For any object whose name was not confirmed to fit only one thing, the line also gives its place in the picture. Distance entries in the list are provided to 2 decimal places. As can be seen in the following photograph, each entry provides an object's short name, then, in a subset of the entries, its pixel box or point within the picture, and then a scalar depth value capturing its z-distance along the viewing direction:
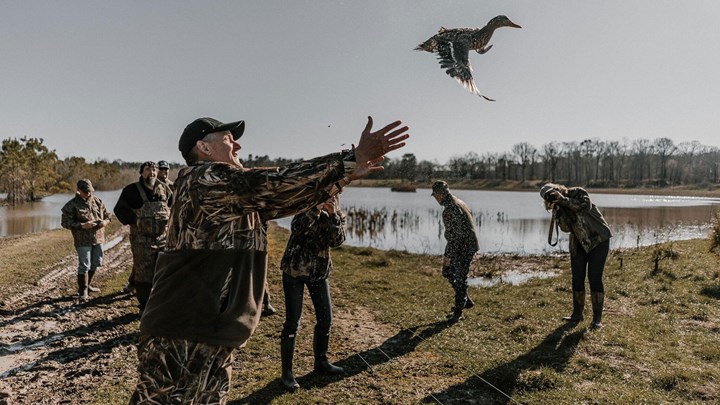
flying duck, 3.99
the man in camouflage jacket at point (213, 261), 2.20
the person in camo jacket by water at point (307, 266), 4.89
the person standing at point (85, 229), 8.42
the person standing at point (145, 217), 7.06
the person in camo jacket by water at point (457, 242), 7.55
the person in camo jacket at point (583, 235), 7.06
